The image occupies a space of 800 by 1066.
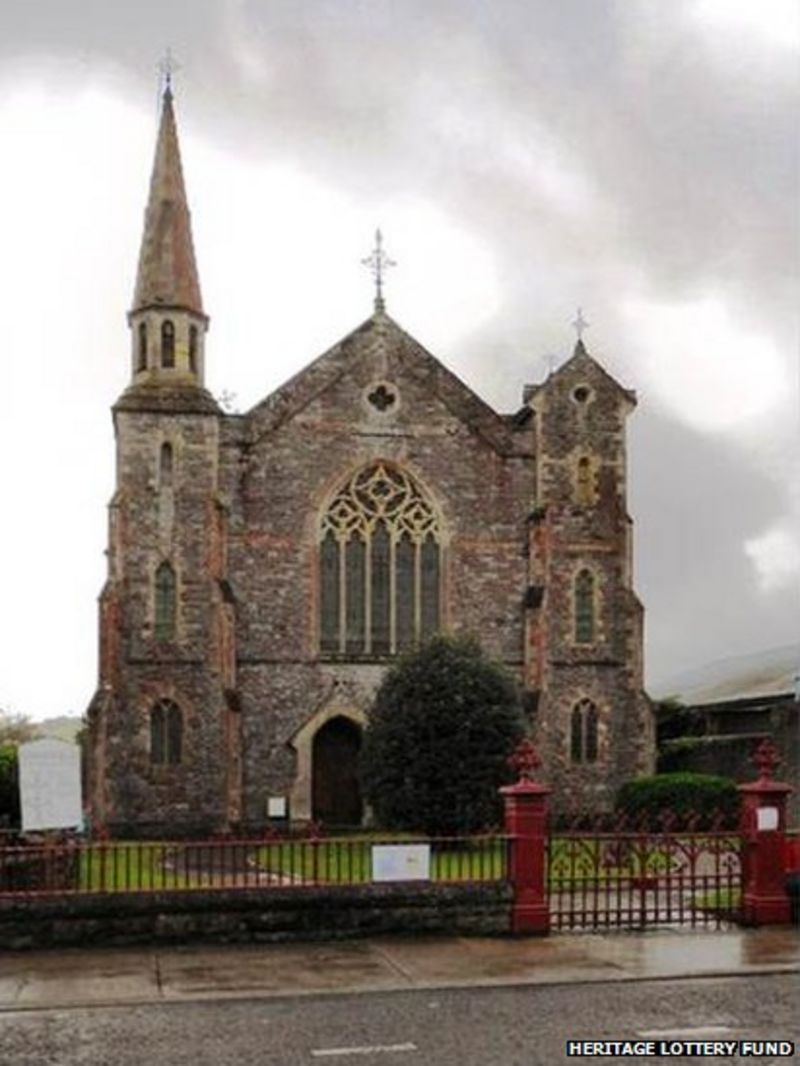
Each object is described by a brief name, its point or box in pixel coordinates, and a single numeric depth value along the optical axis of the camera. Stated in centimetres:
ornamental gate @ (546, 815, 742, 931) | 1759
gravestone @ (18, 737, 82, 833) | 1991
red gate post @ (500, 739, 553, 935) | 1700
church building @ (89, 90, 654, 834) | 3716
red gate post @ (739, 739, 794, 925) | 1762
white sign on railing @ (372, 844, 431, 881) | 1684
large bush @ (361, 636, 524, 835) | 3256
